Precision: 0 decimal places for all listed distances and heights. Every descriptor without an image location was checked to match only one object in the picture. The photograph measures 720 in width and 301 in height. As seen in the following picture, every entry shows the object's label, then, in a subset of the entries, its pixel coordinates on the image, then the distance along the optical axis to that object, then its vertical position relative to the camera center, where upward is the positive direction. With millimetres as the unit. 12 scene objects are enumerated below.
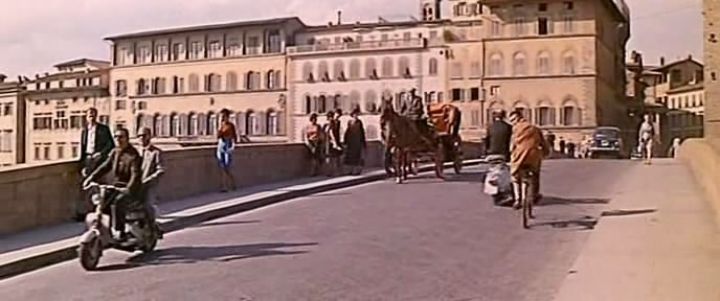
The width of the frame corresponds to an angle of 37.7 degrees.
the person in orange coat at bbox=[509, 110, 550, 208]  15719 +82
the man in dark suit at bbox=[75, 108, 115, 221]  16141 +273
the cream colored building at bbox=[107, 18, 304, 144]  102125 +8089
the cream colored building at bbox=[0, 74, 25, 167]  116000 +3996
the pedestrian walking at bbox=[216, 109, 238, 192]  22328 +241
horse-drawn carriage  24953 +466
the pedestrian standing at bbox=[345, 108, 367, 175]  27734 +401
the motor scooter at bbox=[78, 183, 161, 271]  12305 -858
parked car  60719 +786
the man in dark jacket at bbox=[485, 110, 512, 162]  17609 +361
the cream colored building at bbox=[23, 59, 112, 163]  112438 +5720
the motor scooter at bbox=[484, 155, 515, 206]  17516 -381
